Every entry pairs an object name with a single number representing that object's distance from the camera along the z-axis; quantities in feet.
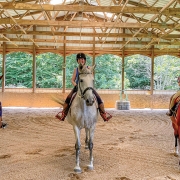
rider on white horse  11.85
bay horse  11.95
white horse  10.23
